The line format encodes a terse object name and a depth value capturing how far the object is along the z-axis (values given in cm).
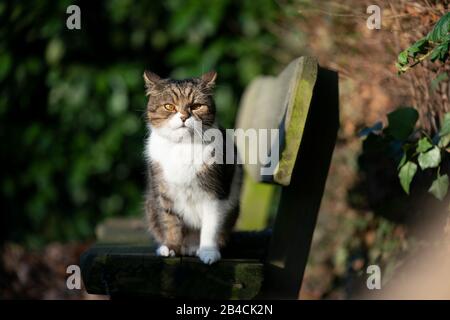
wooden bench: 251
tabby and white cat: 300
